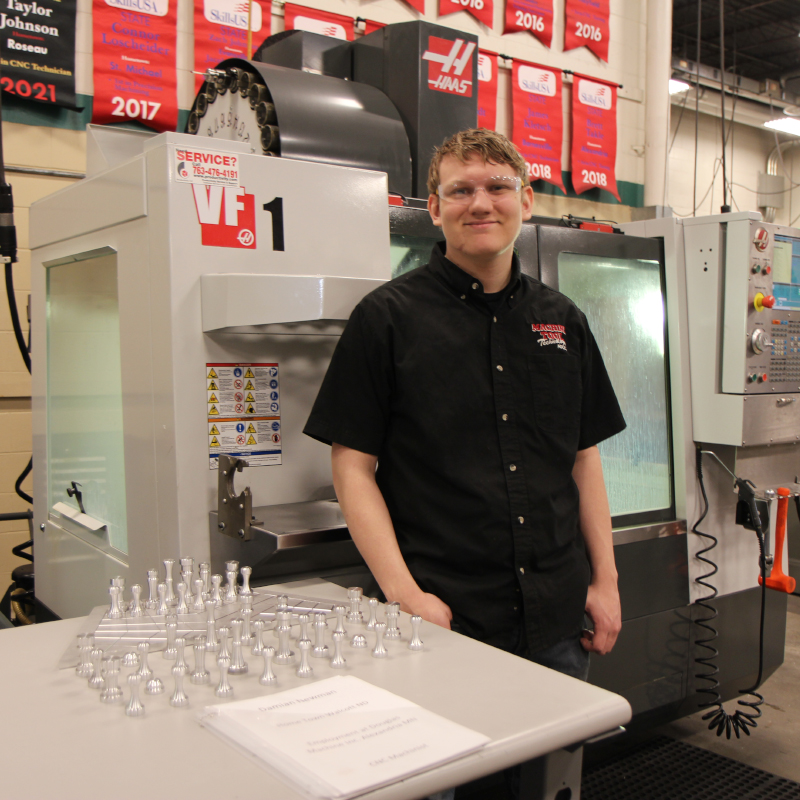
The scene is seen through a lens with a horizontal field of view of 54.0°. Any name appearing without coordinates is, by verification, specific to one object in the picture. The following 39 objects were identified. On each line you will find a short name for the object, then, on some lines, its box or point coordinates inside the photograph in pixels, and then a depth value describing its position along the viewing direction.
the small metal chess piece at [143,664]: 0.91
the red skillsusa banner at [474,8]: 4.14
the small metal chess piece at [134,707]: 0.83
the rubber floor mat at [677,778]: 2.32
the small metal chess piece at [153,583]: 1.17
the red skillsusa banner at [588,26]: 4.63
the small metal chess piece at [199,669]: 0.92
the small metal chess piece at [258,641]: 1.01
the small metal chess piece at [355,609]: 1.14
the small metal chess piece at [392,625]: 1.08
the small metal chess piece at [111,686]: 0.87
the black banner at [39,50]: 2.90
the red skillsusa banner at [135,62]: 3.11
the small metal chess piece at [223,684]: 0.88
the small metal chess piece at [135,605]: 1.13
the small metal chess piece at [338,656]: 0.98
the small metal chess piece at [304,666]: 0.94
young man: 1.33
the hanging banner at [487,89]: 4.25
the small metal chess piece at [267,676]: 0.92
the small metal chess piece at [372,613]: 1.08
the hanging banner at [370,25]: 3.91
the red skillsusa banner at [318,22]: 3.65
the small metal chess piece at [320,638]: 1.00
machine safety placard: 1.47
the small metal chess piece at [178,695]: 0.86
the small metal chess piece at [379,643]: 1.01
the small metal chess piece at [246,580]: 1.22
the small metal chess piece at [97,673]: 0.92
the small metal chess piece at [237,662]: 0.95
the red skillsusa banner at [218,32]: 3.38
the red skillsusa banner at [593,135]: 4.67
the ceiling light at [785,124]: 7.39
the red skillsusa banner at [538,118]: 4.43
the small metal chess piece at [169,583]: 1.17
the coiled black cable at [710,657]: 2.49
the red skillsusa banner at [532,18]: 4.38
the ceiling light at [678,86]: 6.50
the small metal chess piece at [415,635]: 1.04
